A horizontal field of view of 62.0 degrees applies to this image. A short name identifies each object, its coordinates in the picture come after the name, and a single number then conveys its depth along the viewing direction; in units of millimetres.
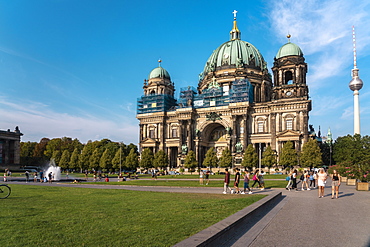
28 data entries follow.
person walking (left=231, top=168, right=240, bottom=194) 22091
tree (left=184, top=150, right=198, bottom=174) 79562
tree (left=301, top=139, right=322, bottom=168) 65938
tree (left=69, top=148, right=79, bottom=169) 93188
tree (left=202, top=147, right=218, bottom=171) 77375
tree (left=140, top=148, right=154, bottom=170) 87125
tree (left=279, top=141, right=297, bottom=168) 68812
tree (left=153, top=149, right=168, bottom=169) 85062
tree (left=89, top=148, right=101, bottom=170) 87250
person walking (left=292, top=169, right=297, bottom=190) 27516
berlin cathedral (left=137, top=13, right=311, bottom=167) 77188
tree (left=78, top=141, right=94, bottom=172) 90500
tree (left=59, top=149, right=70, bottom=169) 96594
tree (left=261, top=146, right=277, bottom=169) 70438
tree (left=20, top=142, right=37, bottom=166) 115812
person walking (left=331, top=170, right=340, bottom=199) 20438
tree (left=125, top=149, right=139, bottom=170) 87188
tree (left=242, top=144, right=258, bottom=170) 72812
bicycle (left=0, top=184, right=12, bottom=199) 17803
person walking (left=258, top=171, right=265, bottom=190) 26683
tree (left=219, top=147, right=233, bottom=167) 74894
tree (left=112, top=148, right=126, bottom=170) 85750
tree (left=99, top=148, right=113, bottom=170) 85538
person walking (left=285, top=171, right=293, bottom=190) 27459
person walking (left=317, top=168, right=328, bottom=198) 21156
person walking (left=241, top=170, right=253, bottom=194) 22686
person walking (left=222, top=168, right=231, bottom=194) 22200
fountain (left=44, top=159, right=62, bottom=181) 47938
